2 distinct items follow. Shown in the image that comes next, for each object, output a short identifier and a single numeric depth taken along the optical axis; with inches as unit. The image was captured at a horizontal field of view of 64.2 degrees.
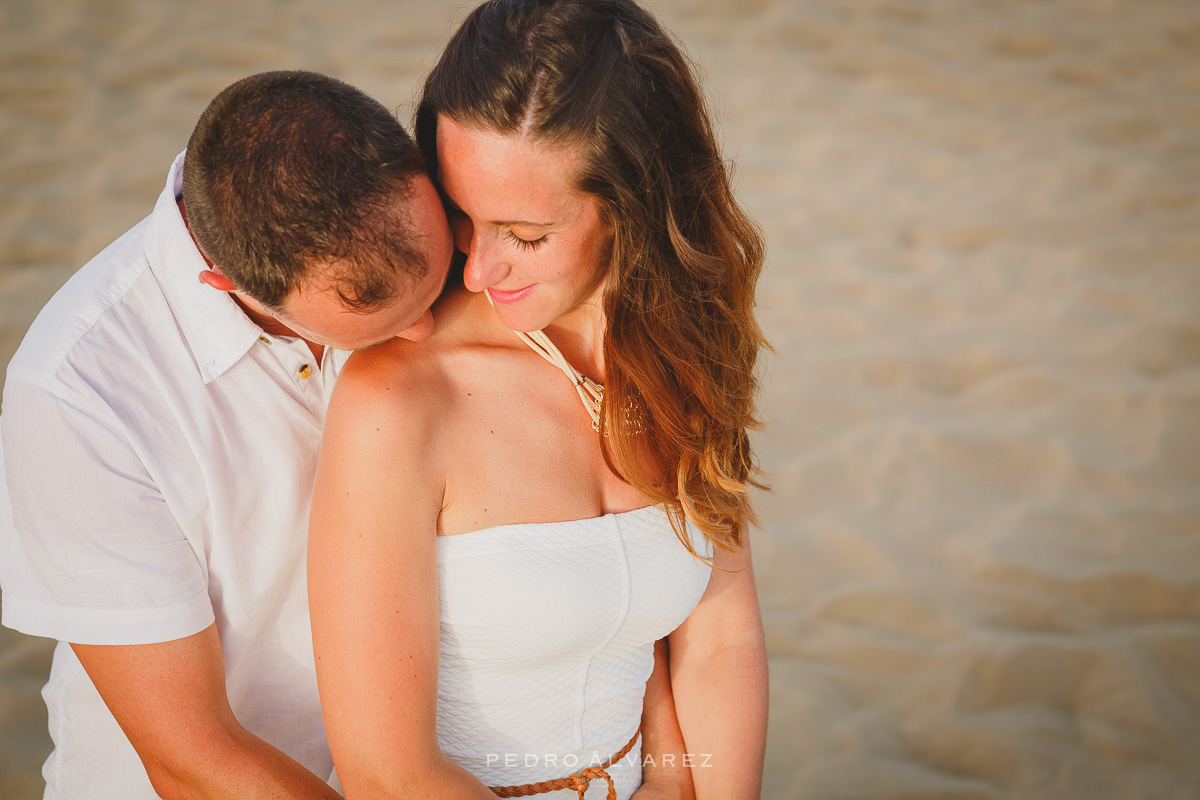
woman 62.8
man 59.8
